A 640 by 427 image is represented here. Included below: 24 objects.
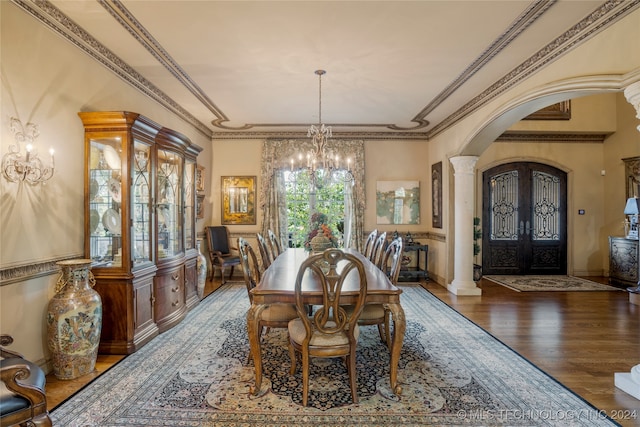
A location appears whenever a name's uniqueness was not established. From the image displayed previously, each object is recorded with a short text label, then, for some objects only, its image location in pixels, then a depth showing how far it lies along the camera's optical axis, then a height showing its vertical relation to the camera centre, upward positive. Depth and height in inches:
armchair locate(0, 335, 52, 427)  63.4 -34.3
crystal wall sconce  95.0 +15.5
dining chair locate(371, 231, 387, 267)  143.7 -15.9
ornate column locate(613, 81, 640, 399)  96.7 -47.5
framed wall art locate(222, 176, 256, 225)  271.9 +12.6
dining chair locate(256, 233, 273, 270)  140.7 -15.9
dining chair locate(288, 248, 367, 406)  89.2 -31.2
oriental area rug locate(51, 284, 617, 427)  86.1 -50.7
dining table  93.7 -23.5
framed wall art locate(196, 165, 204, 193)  241.8 +24.9
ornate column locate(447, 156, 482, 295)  219.1 -5.5
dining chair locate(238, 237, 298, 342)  110.3 -31.1
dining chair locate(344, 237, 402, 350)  113.7 -32.5
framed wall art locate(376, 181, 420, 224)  273.3 +9.2
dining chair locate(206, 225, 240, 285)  245.0 -26.4
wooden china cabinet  125.2 -3.8
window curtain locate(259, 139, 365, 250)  268.5 +24.3
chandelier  162.7 +29.1
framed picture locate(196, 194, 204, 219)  245.9 +5.9
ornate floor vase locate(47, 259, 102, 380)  103.9 -33.1
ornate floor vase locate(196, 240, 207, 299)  201.6 -33.9
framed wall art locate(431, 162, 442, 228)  249.9 +14.1
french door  290.0 -5.0
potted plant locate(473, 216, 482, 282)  242.1 -25.7
